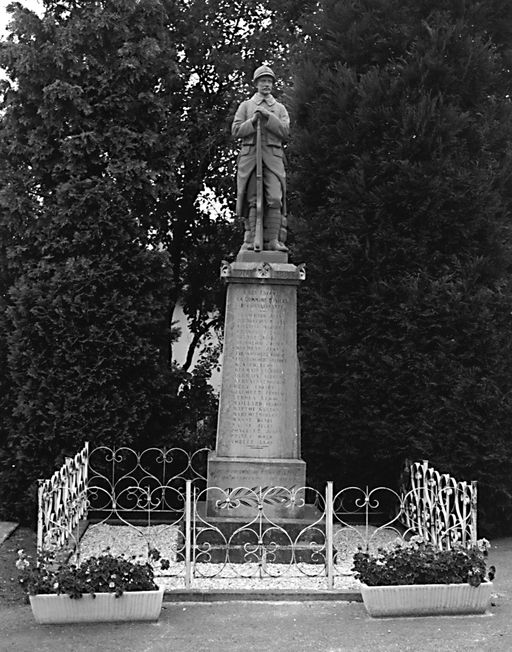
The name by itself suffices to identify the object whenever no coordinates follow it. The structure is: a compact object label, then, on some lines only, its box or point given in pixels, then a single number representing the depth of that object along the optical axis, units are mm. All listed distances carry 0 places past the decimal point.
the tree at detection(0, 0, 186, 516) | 10680
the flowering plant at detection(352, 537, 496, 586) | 6383
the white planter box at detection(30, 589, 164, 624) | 6160
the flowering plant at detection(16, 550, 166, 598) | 6141
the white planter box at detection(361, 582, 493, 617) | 6371
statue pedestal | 8820
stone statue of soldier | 9320
